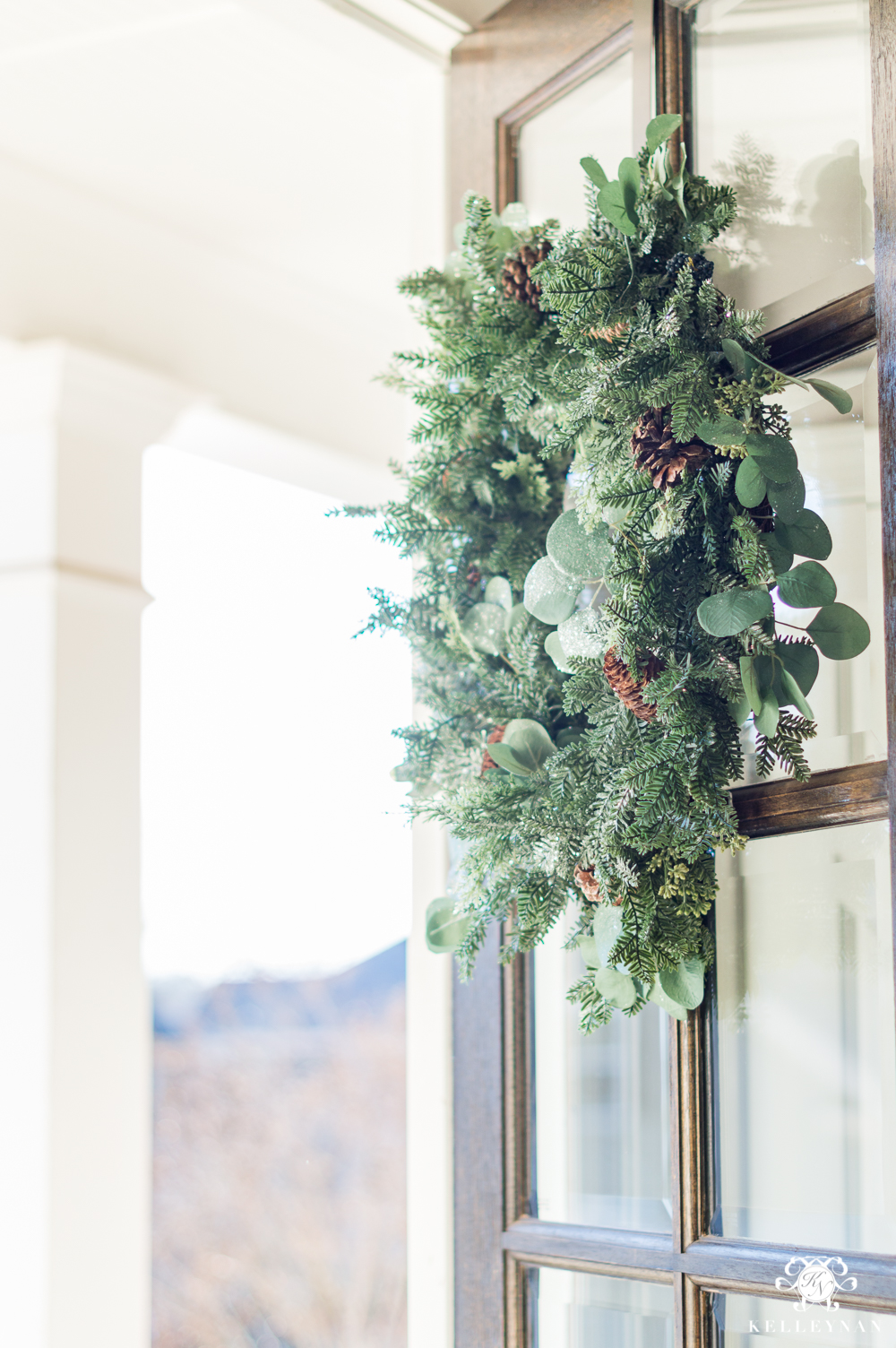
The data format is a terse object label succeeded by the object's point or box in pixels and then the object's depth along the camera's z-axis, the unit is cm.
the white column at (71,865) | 182
